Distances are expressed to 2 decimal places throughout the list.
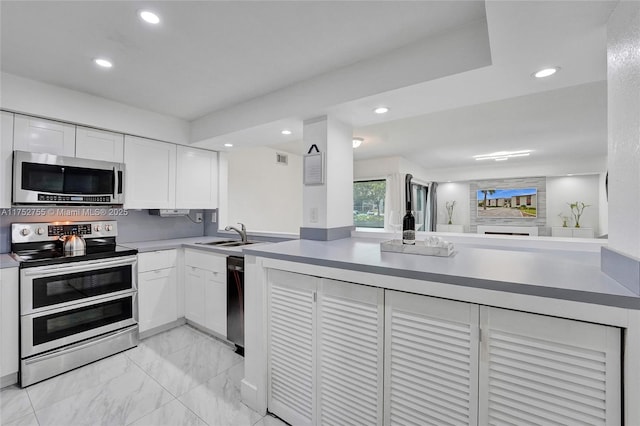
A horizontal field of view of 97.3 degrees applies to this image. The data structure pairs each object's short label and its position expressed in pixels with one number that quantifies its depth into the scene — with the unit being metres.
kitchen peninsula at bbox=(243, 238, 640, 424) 0.92
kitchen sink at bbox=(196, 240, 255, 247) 3.15
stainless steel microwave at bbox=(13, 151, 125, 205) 2.23
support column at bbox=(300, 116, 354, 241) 2.39
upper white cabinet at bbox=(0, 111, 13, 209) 2.18
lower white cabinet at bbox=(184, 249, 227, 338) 2.67
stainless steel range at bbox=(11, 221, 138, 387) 2.08
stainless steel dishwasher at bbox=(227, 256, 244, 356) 2.47
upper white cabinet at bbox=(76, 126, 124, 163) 2.60
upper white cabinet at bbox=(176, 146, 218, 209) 3.36
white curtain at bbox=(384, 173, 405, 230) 5.43
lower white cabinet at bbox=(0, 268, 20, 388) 1.98
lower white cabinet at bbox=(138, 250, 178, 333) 2.75
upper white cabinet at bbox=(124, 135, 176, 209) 2.92
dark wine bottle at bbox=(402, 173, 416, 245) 1.77
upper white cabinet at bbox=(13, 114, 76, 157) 2.27
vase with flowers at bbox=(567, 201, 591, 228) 5.85
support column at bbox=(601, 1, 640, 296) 0.90
